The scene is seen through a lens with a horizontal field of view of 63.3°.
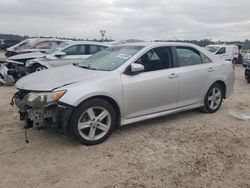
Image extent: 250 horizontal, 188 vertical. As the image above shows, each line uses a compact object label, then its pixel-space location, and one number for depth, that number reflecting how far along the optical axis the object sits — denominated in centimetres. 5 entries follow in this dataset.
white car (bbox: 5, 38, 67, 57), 965
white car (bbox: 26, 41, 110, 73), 682
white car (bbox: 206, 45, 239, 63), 1440
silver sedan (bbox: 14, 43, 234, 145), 286
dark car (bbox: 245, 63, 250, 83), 787
